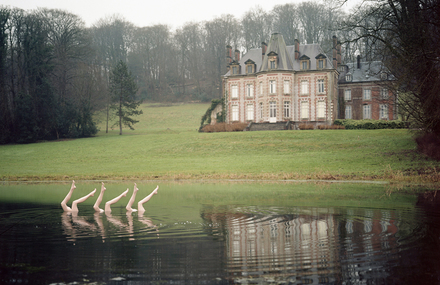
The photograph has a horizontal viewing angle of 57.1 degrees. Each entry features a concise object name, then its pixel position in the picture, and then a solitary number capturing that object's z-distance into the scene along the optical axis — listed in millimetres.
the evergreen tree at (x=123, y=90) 53156
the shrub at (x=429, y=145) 22000
